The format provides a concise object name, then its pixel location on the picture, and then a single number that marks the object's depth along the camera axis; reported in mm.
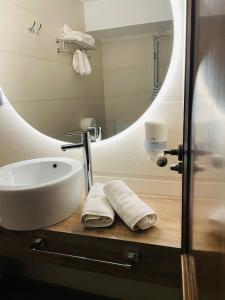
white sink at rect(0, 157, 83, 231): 798
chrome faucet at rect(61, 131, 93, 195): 1021
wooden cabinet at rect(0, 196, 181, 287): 764
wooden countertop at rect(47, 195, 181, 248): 773
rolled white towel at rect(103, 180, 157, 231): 803
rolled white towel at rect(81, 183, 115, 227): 831
